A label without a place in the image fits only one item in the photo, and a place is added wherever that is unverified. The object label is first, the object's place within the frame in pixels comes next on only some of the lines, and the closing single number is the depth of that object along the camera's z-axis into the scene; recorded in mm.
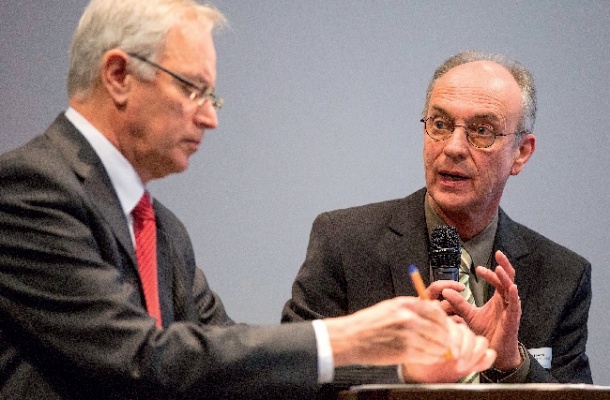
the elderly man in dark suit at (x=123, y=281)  3578
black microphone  4980
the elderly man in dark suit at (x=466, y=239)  5820
